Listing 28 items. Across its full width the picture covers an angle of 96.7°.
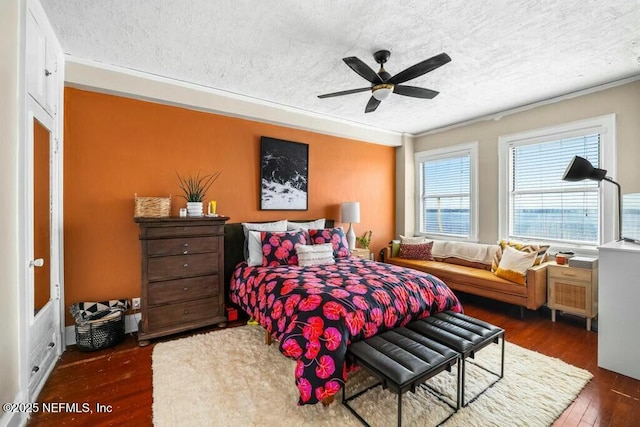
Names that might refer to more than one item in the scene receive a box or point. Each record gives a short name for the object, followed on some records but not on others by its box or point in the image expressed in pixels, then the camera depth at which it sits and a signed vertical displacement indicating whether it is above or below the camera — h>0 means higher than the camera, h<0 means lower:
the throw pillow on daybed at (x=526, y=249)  3.42 -0.48
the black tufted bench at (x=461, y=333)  1.83 -0.85
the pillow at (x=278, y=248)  3.16 -0.41
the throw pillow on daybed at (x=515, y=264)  3.33 -0.65
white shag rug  1.73 -1.25
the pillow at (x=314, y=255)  3.13 -0.48
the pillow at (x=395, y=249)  4.91 -0.66
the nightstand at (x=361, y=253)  4.22 -0.62
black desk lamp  2.77 +0.39
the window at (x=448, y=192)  4.57 +0.34
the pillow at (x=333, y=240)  3.58 -0.36
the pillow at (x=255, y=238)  3.22 -0.30
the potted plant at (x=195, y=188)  3.05 +0.29
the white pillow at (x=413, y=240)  4.85 -0.49
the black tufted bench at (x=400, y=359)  1.53 -0.86
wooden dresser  2.70 -0.63
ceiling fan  2.17 +1.12
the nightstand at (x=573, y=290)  2.97 -0.86
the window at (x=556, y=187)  3.29 +0.31
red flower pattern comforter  1.78 -0.73
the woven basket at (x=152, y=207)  2.81 +0.05
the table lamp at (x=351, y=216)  4.35 -0.07
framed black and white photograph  3.85 +0.53
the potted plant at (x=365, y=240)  4.80 -0.48
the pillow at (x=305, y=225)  3.80 -0.18
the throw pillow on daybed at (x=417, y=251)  4.64 -0.66
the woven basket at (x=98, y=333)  2.51 -1.08
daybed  3.21 -0.83
